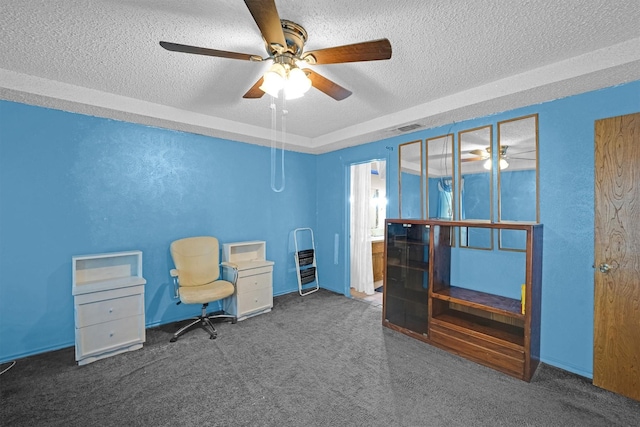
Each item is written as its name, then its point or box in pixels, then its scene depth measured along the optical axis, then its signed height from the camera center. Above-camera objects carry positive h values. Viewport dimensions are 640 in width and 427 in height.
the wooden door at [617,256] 2.10 -0.37
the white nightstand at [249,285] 3.46 -0.97
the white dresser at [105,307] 2.49 -0.91
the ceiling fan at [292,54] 1.49 +0.91
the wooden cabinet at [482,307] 2.33 -0.90
